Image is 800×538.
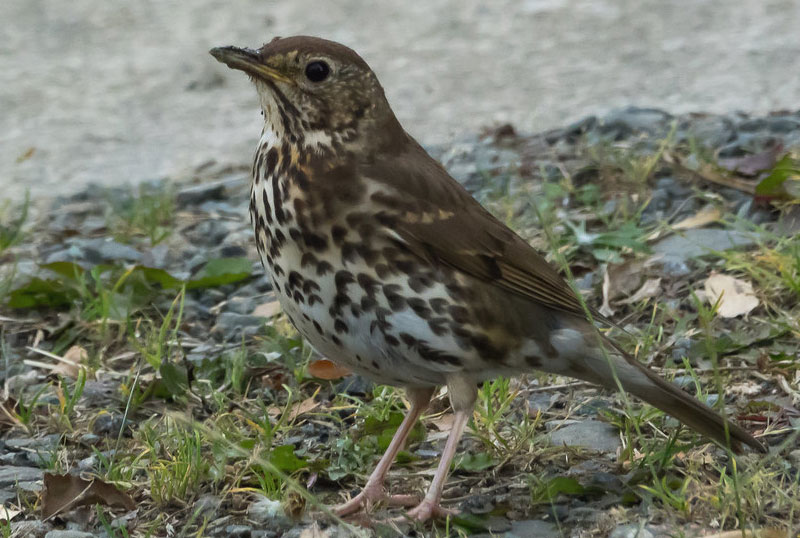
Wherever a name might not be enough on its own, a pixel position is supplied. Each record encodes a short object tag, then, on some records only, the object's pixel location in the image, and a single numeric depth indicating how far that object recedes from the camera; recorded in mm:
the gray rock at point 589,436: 6949
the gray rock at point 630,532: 5629
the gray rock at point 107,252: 10039
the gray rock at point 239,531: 6137
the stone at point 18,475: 6926
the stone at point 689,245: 8969
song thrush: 6047
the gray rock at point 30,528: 6289
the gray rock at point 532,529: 5953
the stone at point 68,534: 6180
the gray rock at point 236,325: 8891
